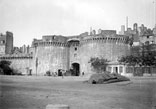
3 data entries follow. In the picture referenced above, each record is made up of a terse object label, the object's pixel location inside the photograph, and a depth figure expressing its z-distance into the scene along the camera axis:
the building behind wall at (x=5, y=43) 74.88
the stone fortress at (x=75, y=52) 52.75
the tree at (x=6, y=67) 54.26
